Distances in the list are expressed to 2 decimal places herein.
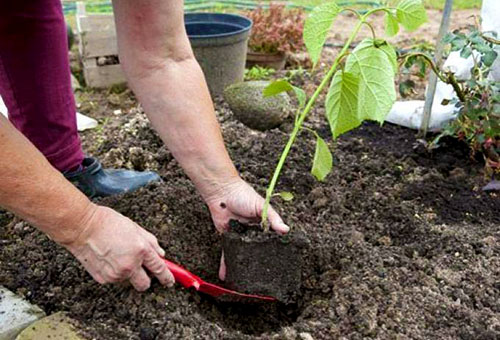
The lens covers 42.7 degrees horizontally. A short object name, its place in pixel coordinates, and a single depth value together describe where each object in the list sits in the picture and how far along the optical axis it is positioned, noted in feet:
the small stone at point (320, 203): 7.70
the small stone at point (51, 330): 5.49
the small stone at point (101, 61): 12.90
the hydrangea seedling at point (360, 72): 4.95
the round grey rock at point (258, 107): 10.13
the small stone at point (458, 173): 8.33
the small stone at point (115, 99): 12.19
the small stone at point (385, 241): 7.00
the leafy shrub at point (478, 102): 7.49
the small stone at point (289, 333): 5.52
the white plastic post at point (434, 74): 8.45
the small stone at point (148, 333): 5.52
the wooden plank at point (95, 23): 12.69
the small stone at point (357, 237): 6.90
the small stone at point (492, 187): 8.00
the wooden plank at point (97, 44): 12.66
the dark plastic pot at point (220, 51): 11.41
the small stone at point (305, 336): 5.51
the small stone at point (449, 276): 6.23
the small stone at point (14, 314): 5.68
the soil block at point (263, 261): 5.98
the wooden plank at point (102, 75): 12.85
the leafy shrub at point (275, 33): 13.34
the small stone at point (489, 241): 6.83
